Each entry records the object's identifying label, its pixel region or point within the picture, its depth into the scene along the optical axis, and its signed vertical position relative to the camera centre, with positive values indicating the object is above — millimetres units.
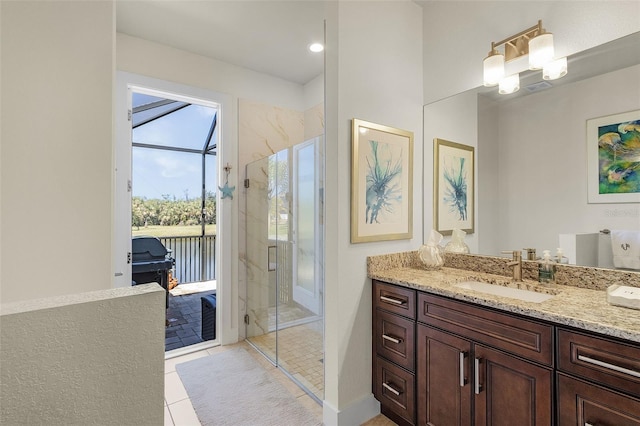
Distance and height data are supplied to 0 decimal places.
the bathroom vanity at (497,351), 1027 -601
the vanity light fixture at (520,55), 1578 +882
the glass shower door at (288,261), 2381 -435
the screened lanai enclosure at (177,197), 3986 +309
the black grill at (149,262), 3580 -589
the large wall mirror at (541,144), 1489 +424
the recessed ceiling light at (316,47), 2697 +1542
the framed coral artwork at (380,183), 1903 +213
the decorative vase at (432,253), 2032 -273
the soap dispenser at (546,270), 1629 -320
